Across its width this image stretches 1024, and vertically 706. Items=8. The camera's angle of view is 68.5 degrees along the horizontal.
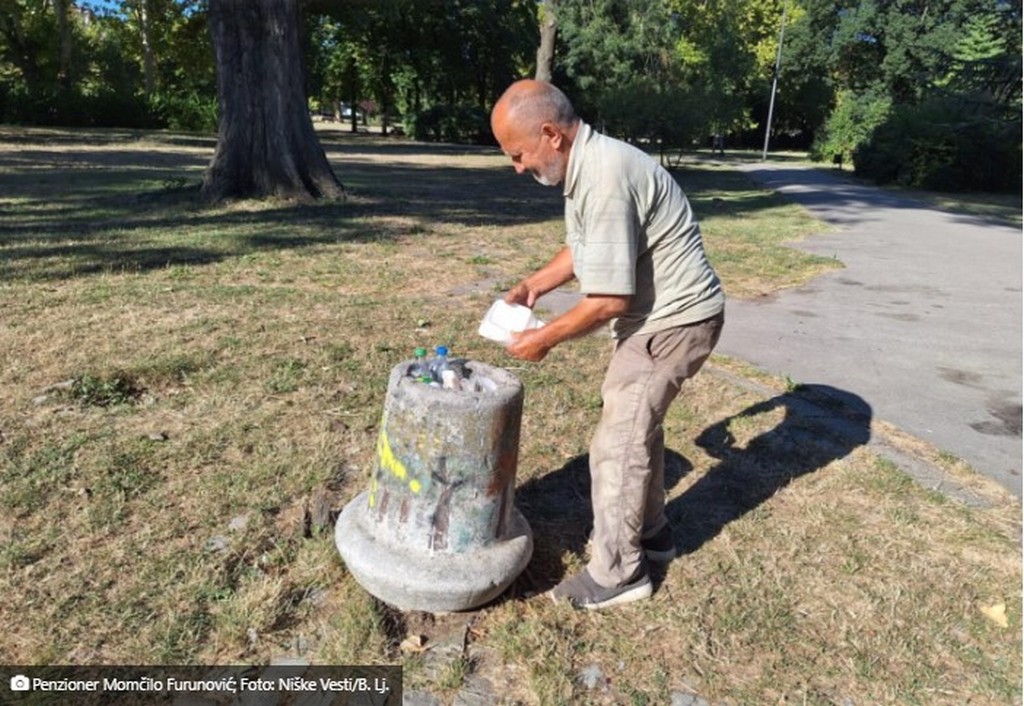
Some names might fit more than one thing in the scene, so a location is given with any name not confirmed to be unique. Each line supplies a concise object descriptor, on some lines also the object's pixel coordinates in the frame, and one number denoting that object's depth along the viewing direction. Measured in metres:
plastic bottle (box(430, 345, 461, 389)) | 2.60
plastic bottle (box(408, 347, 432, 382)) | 2.63
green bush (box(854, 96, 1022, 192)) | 20.69
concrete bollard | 2.46
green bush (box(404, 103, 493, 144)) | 39.16
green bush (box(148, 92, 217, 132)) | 38.41
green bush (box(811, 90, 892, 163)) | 29.23
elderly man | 2.24
